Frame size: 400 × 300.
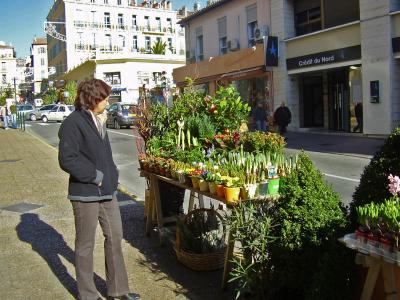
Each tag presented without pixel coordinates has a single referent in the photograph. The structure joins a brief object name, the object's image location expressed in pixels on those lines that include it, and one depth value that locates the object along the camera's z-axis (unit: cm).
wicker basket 457
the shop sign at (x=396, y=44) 1758
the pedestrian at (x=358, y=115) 1992
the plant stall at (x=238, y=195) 317
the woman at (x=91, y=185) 380
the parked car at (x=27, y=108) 4319
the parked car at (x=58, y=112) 3991
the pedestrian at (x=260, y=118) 2027
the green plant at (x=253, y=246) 342
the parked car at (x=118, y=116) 2867
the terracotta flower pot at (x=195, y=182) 459
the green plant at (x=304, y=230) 311
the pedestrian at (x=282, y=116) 2081
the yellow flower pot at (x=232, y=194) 397
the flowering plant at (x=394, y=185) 264
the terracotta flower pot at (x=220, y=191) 409
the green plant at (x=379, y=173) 298
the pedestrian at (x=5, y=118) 3272
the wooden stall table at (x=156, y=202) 555
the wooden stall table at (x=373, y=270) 250
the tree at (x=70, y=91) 5480
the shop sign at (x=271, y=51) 2369
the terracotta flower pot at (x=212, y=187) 425
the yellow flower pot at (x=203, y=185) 444
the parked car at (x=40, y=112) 4113
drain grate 758
